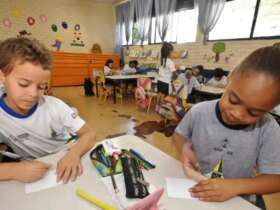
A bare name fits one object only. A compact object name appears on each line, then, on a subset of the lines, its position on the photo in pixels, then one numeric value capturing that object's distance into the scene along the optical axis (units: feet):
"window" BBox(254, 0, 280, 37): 11.57
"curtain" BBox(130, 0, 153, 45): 20.63
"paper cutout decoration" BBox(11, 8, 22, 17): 20.65
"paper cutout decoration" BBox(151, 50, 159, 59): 20.29
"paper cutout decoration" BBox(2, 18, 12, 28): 20.45
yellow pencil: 1.71
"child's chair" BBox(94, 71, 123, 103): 16.60
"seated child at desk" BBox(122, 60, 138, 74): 18.95
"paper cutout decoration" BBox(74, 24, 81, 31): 24.06
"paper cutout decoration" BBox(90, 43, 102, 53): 25.51
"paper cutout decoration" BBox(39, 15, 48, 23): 22.03
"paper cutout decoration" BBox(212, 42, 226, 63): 14.07
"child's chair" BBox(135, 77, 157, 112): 13.37
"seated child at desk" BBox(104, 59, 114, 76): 17.24
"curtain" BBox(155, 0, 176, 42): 18.00
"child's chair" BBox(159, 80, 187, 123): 9.22
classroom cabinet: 22.50
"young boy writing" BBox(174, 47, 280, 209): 1.95
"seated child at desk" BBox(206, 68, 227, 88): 12.46
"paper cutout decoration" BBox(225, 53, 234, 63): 13.74
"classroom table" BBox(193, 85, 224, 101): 10.21
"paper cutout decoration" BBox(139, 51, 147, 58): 22.22
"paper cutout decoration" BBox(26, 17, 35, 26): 21.51
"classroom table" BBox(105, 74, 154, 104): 15.54
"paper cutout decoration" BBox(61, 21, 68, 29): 23.19
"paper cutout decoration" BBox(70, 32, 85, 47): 24.23
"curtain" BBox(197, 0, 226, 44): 14.16
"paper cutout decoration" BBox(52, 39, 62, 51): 23.12
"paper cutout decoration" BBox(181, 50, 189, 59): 16.94
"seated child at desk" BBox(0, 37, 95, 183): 2.18
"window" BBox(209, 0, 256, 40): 12.86
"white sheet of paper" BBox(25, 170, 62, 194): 1.94
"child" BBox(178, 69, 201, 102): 11.26
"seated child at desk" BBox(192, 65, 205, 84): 13.30
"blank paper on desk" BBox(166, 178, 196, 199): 1.94
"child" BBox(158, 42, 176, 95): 11.29
